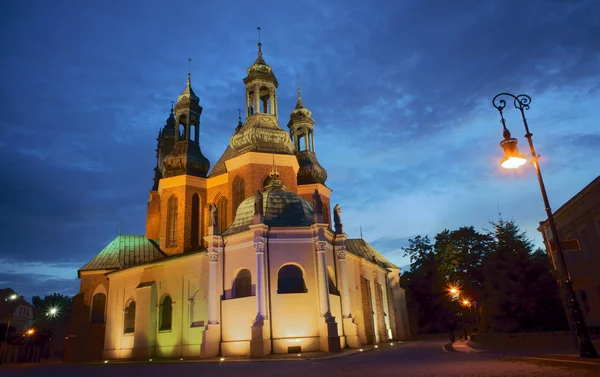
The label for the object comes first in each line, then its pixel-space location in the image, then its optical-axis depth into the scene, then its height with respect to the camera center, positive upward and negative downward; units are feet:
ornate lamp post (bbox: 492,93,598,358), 34.71 +9.47
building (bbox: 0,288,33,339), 197.06 +17.49
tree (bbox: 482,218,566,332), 69.31 +3.25
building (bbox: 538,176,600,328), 67.41 +11.34
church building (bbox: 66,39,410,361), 76.13 +13.35
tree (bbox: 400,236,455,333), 178.91 +9.09
